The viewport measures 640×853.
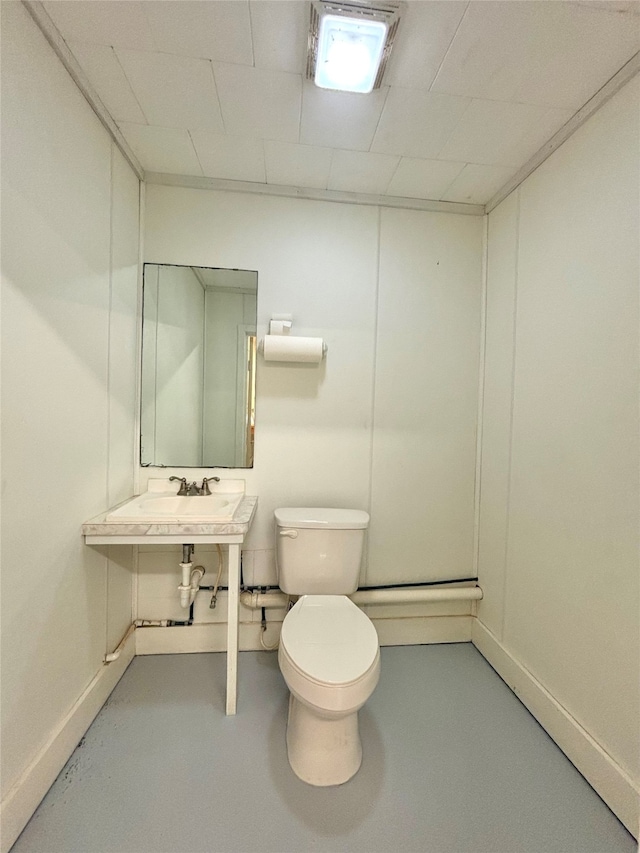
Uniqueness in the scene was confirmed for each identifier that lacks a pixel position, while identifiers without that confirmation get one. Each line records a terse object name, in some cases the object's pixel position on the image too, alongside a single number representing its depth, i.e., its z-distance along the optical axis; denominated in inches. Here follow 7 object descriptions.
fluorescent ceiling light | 39.6
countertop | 50.3
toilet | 41.5
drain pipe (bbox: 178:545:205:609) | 59.2
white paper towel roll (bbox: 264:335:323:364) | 64.1
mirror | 68.9
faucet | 66.9
